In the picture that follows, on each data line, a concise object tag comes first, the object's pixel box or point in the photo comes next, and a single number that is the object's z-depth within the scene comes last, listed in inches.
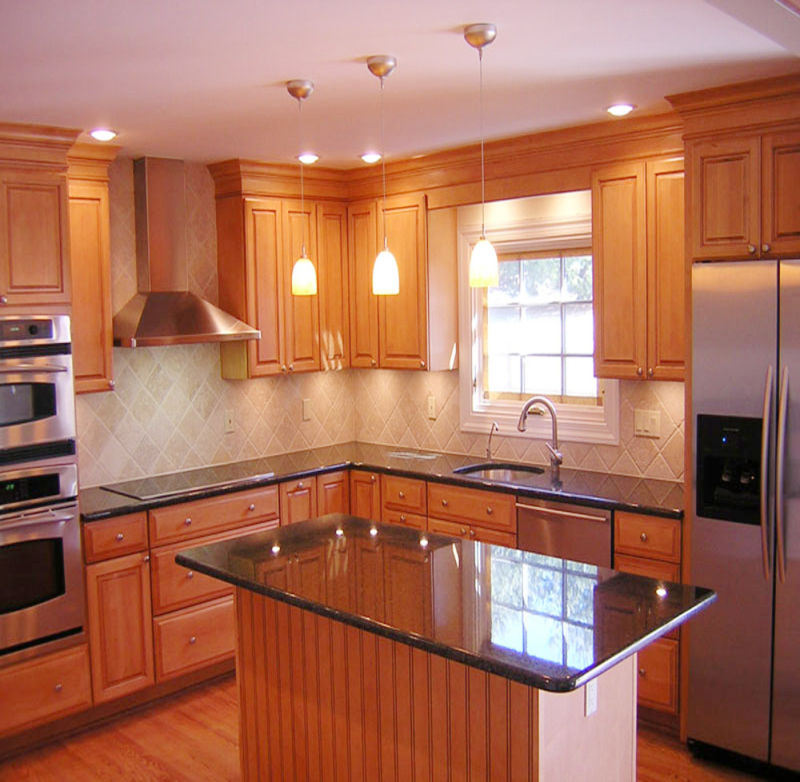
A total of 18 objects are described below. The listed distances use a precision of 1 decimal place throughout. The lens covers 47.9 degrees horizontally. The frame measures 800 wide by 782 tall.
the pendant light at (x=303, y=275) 125.3
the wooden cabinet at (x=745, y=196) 129.0
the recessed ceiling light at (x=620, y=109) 143.3
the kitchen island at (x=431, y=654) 88.1
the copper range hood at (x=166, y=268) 172.6
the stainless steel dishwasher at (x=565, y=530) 152.6
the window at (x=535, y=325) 178.9
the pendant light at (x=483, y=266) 111.3
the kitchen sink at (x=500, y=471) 185.2
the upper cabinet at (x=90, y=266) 161.0
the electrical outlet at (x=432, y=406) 206.8
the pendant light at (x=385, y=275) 120.1
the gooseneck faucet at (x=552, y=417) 174.4
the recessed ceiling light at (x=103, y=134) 150.4
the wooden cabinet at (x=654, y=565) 144.9
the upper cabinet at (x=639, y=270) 151.3
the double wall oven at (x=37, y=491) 143.9
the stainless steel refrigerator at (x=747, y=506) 127.2
